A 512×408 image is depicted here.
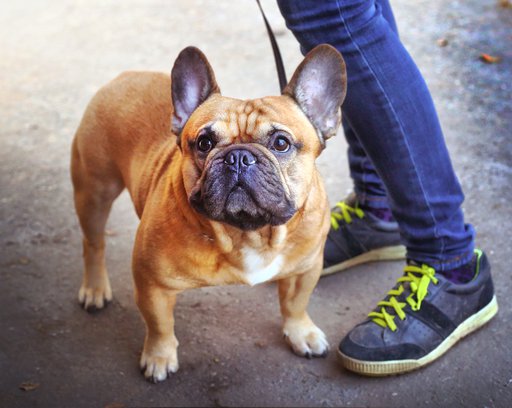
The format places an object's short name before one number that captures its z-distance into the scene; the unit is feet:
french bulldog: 6.65
